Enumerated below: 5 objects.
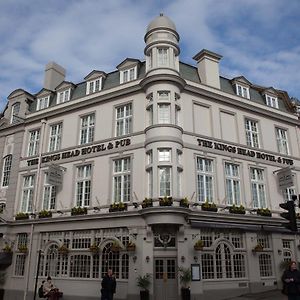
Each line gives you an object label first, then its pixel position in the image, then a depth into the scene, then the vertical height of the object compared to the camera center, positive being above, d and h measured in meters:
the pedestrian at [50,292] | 18.23 -1.27
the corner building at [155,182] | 20.19 +5.38
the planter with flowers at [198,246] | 19.77 +1.08
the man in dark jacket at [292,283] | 10.64 -0.51
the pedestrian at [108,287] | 15.87 -0.90
